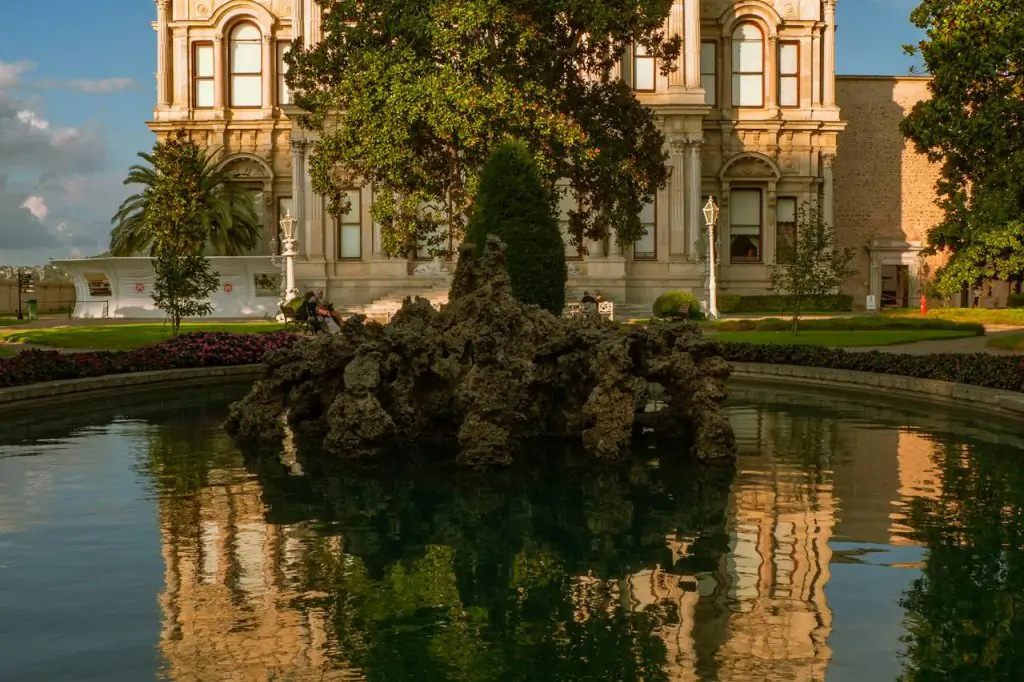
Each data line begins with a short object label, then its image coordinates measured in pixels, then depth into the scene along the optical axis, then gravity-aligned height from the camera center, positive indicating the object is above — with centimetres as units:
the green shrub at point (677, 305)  3744 +2
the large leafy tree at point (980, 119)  3309 +541
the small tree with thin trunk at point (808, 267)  2923 +102
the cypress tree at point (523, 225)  2055 +143
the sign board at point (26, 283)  5031 +96
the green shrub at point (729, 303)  4351 +10
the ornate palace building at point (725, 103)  4797 +834
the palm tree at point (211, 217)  4447 +344
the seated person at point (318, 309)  2494 -7
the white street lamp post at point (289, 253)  3816 +171
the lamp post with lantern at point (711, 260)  3853 +150
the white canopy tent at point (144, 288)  4081 +63
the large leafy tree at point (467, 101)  2498 +454
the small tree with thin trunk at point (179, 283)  2488 +49
